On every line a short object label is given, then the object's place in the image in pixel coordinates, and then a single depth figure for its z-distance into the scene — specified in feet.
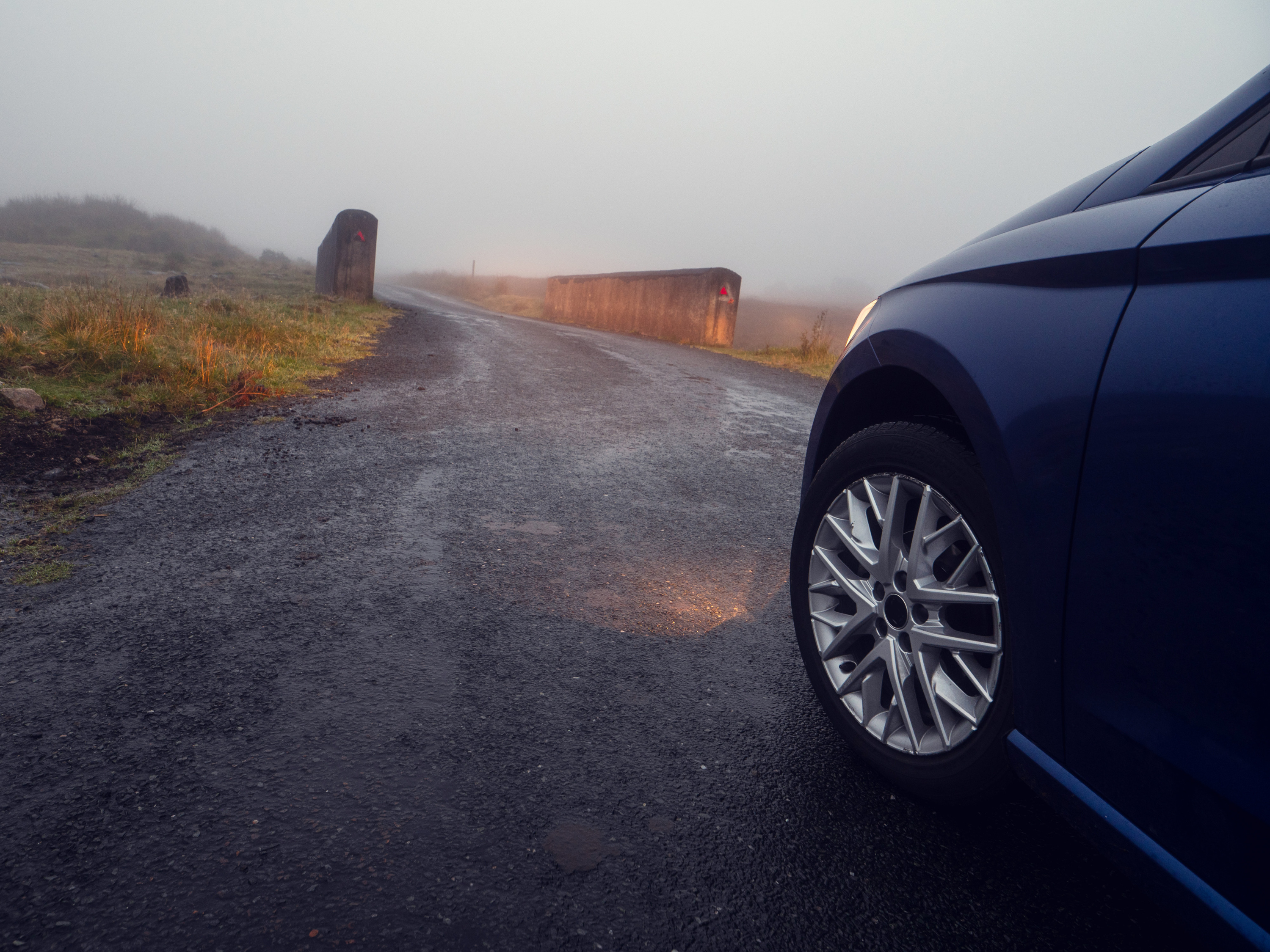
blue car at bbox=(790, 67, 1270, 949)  3.69
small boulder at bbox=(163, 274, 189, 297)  57.36
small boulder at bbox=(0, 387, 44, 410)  16.88
